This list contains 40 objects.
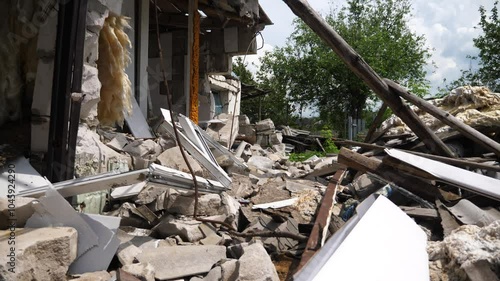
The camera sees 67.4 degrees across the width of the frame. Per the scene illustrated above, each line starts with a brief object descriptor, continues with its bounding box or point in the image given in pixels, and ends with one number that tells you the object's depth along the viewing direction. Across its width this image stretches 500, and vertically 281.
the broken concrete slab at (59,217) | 2.24
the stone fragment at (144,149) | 4.34
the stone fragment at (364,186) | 4.25
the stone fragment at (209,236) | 2.76
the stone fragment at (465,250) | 2.21
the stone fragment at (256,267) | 2.01
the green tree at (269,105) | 24.55
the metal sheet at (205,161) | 3.68
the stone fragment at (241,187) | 4.33
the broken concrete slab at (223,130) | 7.77
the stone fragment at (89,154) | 3.16
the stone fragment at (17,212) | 2.18
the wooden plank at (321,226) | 2.33
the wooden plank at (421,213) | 3.30
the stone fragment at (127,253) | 2.29
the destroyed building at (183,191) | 2.11
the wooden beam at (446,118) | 4.19
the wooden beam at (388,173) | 3.72
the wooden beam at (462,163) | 3.76
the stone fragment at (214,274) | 2.18
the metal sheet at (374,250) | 1.81
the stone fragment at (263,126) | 12.73
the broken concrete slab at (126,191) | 3.38
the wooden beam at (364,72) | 4.23
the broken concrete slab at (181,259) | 2.25
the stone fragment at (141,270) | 2.06
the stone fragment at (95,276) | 2.04
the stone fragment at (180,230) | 2.79
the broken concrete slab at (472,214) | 2.98
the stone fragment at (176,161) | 4.05
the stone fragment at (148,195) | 3.37
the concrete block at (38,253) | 1.77
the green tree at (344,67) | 22.98
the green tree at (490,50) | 19.36
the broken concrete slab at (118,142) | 4.07
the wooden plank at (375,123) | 5.40
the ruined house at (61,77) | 2.82
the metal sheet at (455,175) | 3.27
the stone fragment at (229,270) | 2.12
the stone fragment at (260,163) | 6.89
